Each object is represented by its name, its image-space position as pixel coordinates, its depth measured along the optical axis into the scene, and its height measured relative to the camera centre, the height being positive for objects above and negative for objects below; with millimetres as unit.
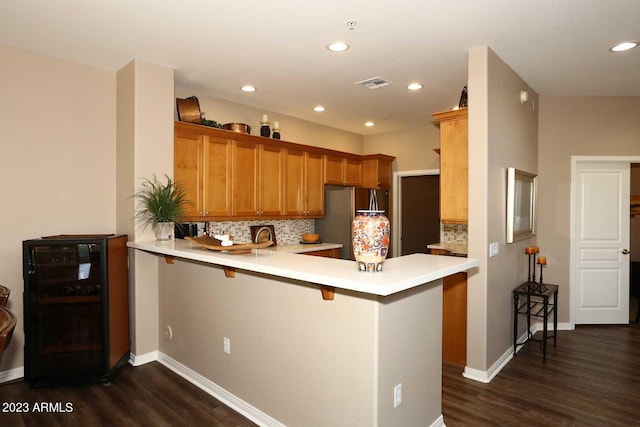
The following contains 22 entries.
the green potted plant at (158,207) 3412 +24
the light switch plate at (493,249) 3193 -322
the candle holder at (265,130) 4872 +992
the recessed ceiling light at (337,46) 3073 +1301
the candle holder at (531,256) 3957 -506
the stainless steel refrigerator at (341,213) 5457 -43
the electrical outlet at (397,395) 2092 -999
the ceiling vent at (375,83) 3936 +1304
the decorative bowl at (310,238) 5512 -395
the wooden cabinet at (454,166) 3566 +410
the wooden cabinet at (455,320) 3475 -988
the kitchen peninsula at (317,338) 1977 -764
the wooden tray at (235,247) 2616 -252
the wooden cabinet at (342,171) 5629 +587
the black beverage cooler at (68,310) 3039 -794
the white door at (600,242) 4637 -380
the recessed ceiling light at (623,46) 3069 +1304
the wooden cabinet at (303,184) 5062 +347
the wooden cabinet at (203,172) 3902 +396
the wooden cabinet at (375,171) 6086 +615
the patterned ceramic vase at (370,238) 1874 -137
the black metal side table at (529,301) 3611 -866
